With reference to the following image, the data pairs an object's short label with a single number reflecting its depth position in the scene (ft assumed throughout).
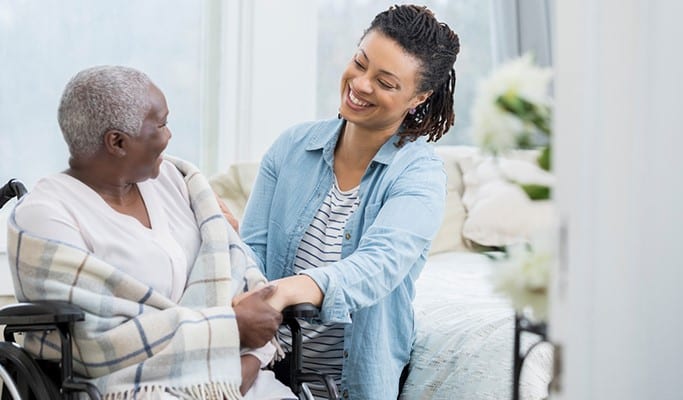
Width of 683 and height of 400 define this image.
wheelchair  8.73
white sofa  10.26
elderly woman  8.96
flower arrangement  6.41
